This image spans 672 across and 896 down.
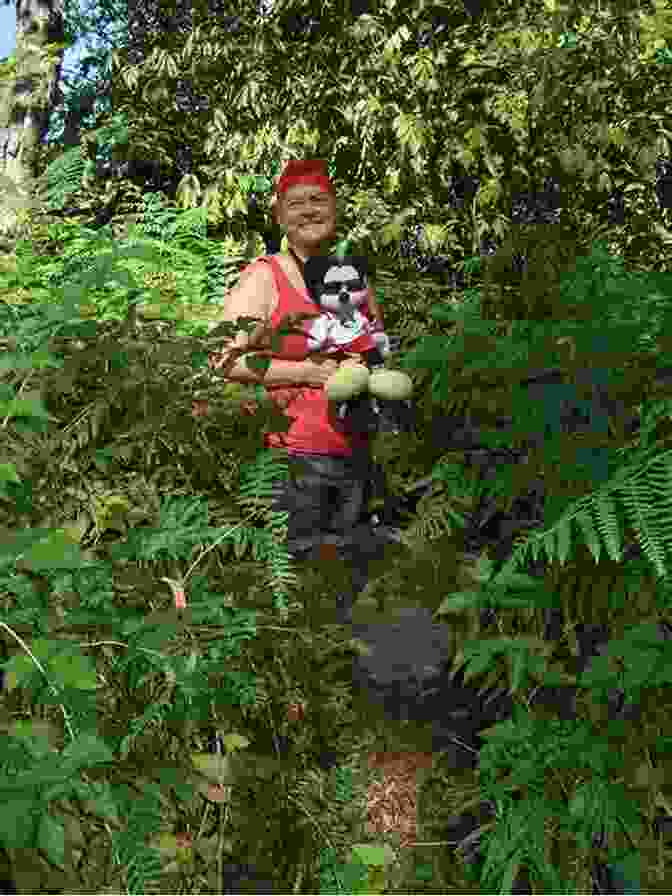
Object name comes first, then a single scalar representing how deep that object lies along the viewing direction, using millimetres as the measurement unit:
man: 2758
